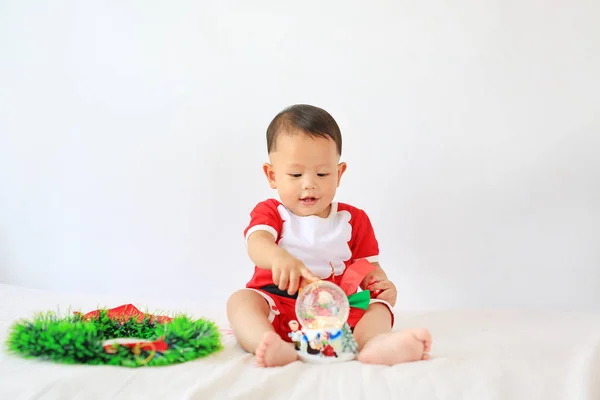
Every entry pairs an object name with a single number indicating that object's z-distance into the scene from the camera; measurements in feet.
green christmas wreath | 3.16
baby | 3.99
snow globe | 3.48
